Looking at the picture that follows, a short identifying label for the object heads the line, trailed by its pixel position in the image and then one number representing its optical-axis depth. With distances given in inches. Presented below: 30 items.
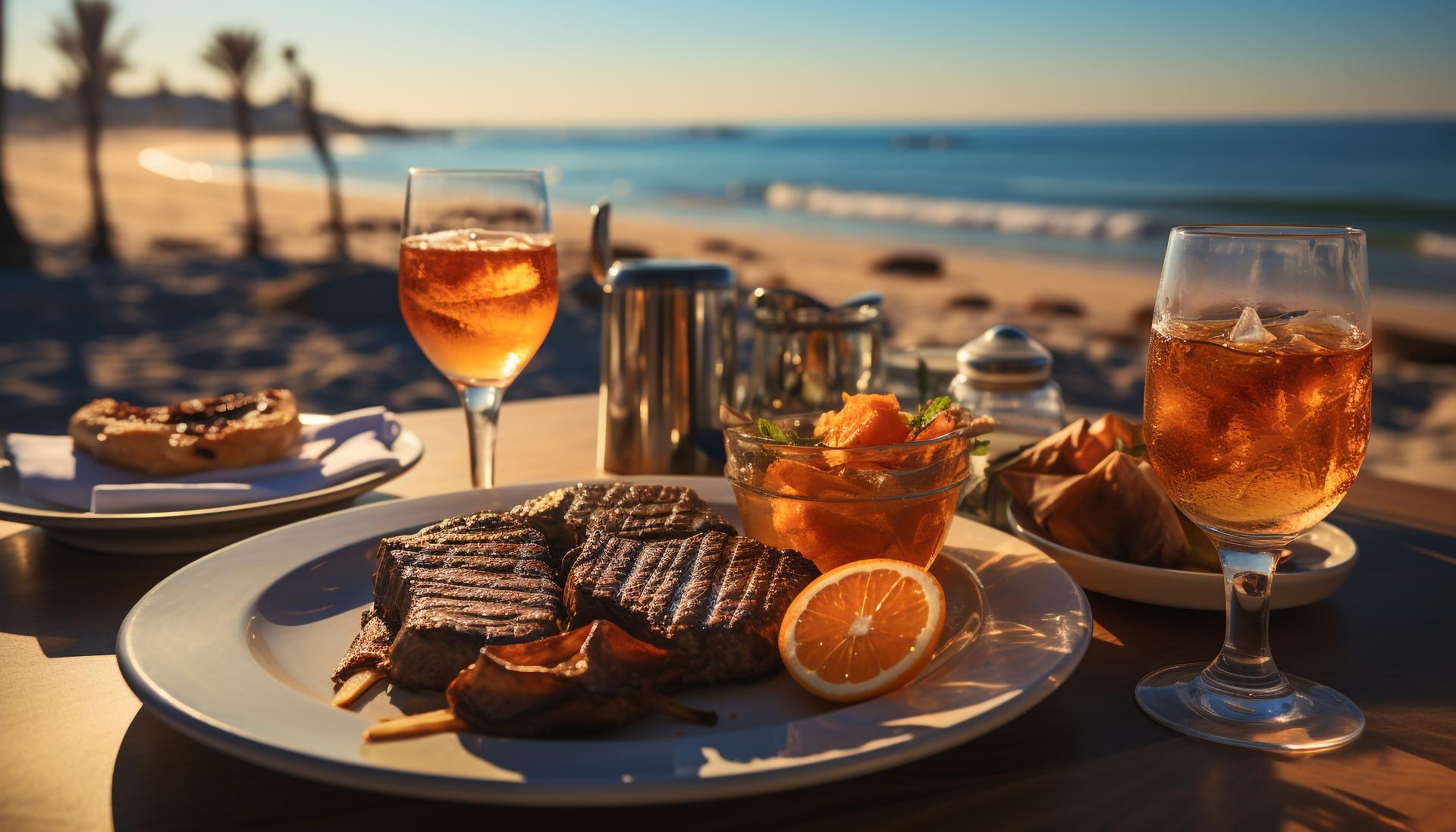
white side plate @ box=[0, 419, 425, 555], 18.7
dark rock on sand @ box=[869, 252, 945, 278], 517.7
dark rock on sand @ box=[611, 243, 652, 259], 542.6
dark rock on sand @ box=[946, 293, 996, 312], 403.2
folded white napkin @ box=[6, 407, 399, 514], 19.7
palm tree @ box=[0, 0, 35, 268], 432.0
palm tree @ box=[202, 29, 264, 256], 616.6
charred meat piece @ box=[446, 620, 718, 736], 11.9
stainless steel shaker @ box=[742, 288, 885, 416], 26.5
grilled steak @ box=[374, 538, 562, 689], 13.5
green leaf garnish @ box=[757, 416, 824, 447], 17.7
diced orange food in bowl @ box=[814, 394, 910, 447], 17.0
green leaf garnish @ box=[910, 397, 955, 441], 17.9
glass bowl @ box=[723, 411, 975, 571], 16.2
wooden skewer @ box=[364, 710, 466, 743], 11.4
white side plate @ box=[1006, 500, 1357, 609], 16.4
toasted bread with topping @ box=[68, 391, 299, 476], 22.1
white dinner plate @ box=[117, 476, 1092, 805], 10.6
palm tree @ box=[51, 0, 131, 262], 559.4
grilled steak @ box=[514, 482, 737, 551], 17.3
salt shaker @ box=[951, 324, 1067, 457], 23.1
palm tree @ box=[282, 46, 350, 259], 612.8
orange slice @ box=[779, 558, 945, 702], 13.2
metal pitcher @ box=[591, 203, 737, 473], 26.0
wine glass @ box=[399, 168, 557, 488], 21.5
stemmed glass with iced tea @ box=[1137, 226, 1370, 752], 12.9
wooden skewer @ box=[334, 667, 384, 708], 13.4
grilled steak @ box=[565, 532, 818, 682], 13.9
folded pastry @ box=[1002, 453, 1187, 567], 17.7
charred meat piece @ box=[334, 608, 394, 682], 14.2
